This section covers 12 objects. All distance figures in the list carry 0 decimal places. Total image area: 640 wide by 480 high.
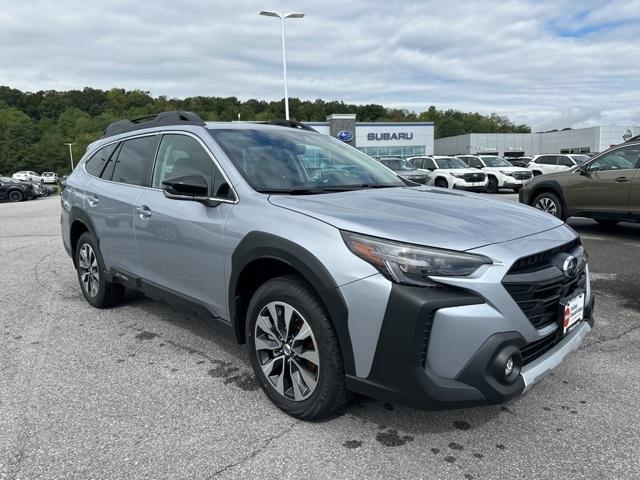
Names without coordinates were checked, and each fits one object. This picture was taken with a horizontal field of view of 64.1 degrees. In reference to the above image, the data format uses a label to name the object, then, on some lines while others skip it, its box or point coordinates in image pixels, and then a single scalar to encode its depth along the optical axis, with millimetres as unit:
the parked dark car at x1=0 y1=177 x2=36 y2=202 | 28375
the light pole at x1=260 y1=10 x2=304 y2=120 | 27297
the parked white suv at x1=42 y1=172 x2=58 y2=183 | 68712
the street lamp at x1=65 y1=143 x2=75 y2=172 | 98794
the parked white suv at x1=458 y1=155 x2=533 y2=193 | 21703
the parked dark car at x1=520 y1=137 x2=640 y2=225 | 8062
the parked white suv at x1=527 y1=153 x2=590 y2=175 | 23844
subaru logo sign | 31109
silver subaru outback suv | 2320
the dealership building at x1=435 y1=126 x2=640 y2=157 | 67812
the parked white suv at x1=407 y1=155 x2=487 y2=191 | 20822
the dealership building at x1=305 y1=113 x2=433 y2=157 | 51438
